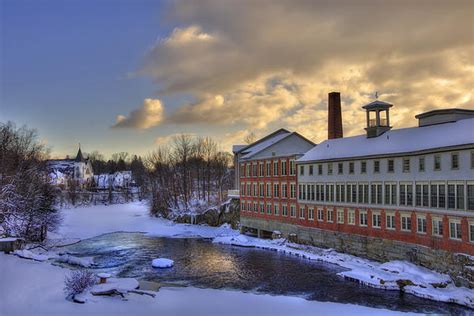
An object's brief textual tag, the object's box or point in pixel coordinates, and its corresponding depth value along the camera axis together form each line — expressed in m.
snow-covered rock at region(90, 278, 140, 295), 24.56
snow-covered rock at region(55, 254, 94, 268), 39.03
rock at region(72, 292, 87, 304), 22.67
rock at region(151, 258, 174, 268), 38.78
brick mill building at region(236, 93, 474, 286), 31.81
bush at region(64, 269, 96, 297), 23.91
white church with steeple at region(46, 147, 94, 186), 164.88
